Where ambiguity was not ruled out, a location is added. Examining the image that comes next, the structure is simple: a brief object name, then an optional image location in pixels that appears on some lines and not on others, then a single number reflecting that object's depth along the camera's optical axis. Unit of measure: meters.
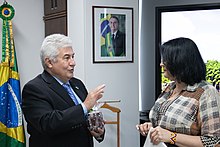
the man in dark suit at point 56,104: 1.94
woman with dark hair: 1.78
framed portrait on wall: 3.31
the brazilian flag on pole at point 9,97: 3.59
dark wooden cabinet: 3.67
